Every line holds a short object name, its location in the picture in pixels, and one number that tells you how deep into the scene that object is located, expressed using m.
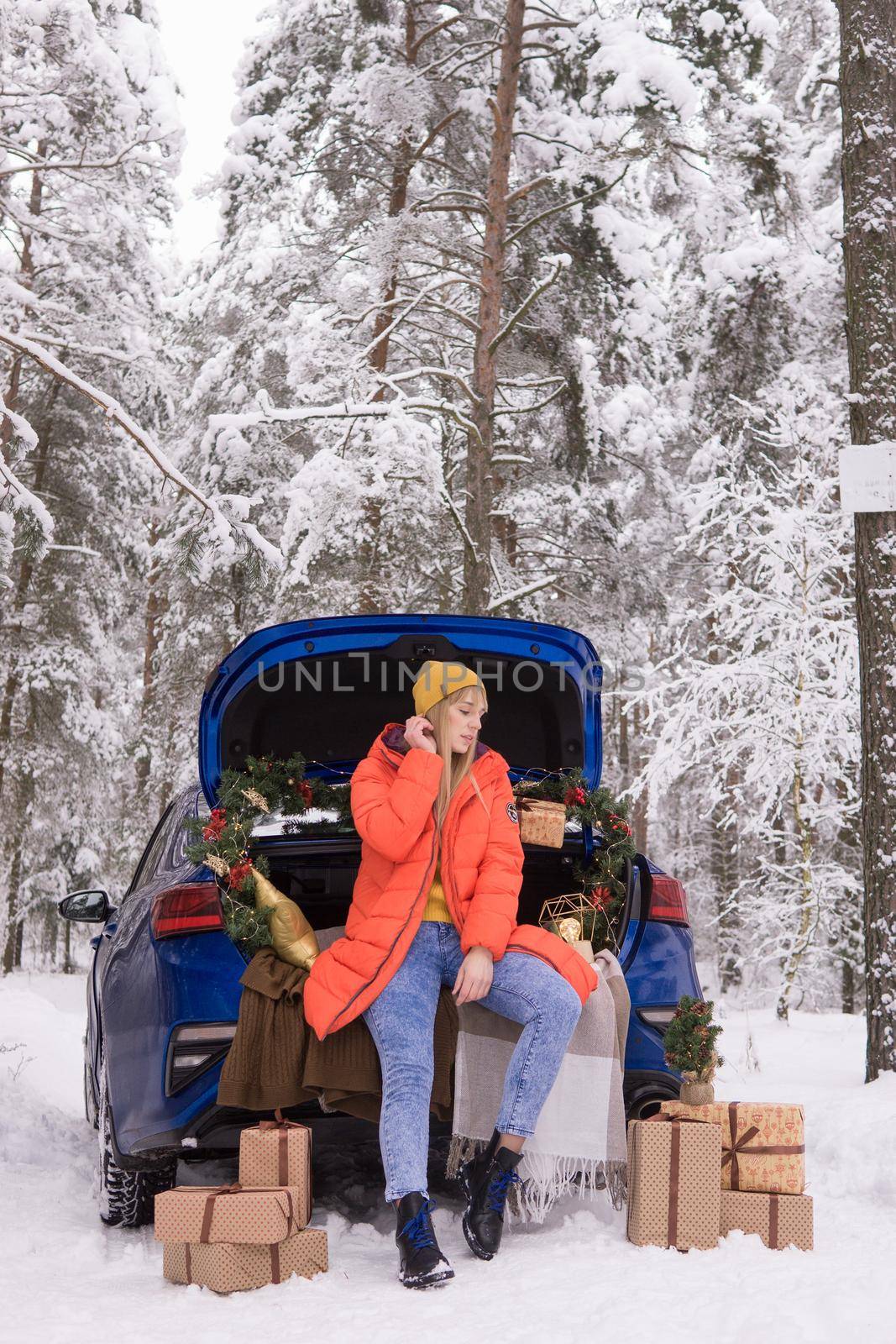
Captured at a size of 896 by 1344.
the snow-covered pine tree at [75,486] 15.77
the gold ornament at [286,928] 4.06
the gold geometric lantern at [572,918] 4.37
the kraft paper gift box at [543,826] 4.48
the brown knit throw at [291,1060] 3.79
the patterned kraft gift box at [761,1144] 3.80
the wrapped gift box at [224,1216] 3.37
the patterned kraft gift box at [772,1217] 3.74
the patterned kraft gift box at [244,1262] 3.37
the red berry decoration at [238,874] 4.07
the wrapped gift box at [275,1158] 3.58
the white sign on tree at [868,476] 6.25
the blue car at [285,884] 3.80
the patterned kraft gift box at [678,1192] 3.68
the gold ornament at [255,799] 4.42
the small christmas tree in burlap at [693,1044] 3.98
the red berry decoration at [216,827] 4.21
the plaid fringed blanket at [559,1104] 3.90
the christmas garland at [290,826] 4.07
